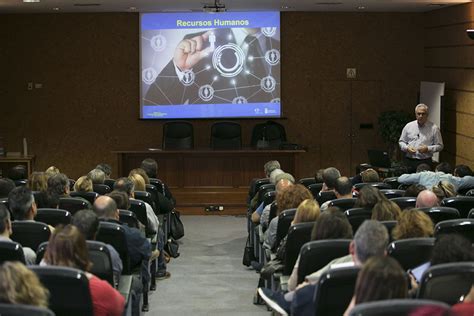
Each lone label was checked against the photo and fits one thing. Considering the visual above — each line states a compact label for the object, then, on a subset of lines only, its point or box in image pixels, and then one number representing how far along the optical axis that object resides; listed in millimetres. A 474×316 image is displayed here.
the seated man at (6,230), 5695
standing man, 12008
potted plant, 15352
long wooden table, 13562
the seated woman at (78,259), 4844
